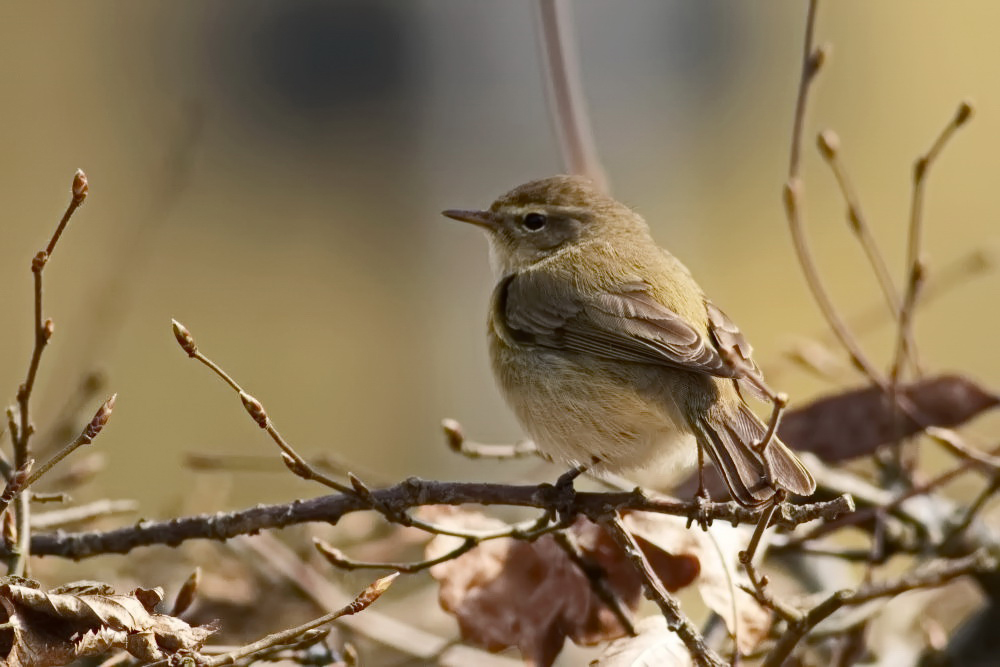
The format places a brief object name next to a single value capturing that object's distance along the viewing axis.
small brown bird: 2.72
